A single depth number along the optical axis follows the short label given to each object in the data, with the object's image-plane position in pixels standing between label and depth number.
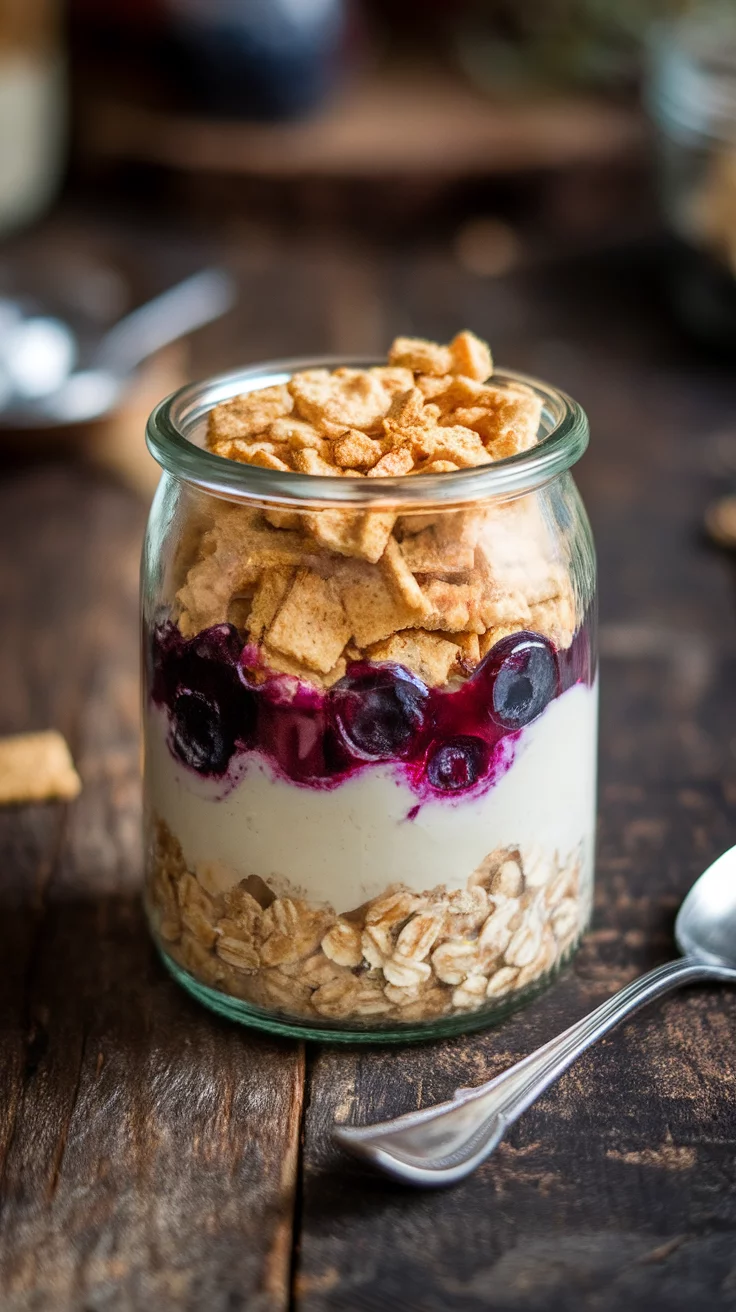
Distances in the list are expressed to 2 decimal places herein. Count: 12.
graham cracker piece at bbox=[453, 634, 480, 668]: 0.46
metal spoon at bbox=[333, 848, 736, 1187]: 0.45
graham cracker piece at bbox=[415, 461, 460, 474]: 0.46
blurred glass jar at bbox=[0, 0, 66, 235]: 1.08
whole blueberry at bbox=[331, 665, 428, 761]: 0.46
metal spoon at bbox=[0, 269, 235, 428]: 0.81
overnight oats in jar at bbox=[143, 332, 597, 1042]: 0.46
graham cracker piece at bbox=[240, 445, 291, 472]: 0.47
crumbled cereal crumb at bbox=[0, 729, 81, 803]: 0.57
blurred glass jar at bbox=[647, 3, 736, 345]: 0.88
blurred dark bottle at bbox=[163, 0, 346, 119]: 1.12
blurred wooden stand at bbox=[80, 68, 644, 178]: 1.11
